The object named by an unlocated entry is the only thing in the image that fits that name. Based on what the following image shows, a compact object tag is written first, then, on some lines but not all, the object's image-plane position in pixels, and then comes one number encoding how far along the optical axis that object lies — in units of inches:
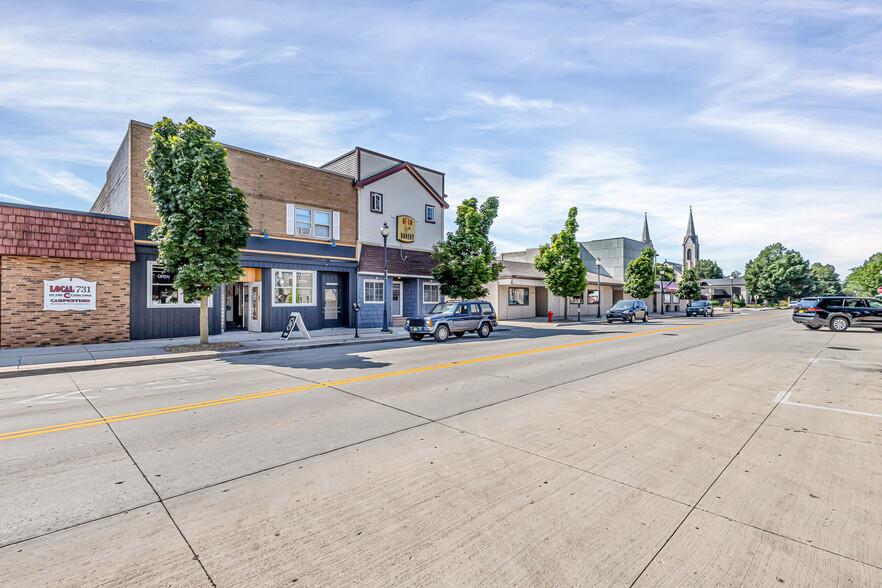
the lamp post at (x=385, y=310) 765.9
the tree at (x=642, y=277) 1599.4
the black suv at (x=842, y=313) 824.9
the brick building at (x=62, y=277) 517.0
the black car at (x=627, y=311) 1175.0
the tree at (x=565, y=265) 1114.1
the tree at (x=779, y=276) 2947.8
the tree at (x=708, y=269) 4101.6
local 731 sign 540.8
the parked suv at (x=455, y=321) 679.1
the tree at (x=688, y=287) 2185.0
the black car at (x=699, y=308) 1684.3
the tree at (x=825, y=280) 3800.7
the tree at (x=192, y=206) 527.5
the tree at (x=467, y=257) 893.2
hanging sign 934.4
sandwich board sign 653.4
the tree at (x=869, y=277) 2402.1
